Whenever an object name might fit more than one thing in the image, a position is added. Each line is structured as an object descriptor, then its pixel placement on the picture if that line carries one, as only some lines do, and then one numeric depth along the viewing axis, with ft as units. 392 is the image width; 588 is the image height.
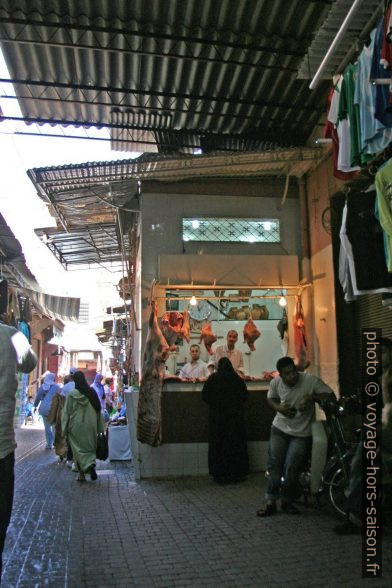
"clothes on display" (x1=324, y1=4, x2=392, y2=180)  12.99
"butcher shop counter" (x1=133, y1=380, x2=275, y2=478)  27.20
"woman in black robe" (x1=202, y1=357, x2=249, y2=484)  25.68
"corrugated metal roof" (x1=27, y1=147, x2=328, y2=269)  27.89
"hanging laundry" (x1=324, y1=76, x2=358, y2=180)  15.61
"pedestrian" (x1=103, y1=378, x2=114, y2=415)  54.78
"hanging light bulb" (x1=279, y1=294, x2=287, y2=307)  30.53
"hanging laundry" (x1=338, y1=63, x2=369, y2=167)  14.46
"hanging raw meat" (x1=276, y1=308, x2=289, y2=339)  31.17
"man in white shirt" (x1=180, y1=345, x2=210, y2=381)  31.04
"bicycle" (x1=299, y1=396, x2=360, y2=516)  18.38
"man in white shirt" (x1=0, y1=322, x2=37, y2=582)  11.51
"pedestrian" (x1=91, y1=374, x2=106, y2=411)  48.72
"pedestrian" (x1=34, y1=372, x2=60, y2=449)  39.70
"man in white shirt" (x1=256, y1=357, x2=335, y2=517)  19.11
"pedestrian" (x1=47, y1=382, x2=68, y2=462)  33.78
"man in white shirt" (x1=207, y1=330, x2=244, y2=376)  31.99
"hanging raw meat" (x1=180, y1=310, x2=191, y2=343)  29.68
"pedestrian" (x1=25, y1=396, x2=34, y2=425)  67.36
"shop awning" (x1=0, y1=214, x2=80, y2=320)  33.43
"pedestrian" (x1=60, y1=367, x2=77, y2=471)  32.08
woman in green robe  28.40
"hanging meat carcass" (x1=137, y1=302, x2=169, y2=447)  26.55
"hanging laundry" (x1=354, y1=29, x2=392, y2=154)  13.34
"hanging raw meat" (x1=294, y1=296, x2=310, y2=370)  28.66
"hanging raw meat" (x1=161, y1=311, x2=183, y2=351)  28.71
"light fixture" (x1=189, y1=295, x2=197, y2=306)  30.22
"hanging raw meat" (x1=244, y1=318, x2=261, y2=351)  30.99
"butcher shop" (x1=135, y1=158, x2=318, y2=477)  27.37
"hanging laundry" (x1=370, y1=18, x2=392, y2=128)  12.92
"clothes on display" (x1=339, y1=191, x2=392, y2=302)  15.42
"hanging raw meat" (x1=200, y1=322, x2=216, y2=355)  30.40
